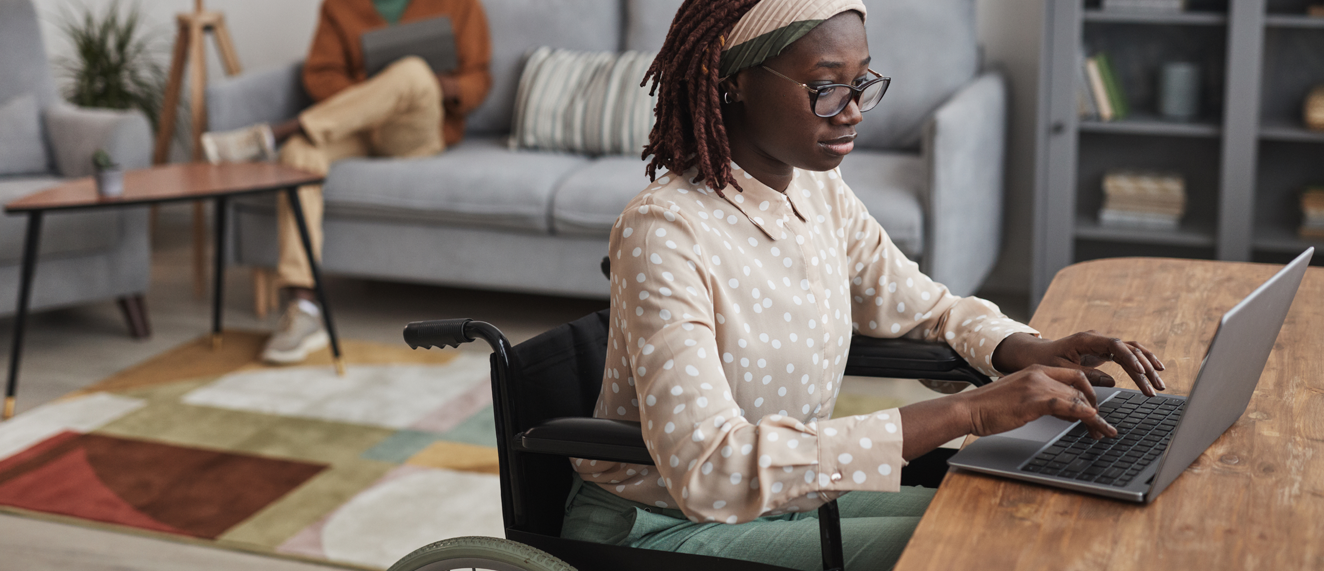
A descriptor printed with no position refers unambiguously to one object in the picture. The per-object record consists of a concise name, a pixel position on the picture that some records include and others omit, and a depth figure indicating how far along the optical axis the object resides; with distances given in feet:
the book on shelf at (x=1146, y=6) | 10.42
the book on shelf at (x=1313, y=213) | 10.40
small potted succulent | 9.05
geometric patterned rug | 7.14
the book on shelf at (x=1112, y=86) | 10.75
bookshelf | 10.23
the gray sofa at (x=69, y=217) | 10.41
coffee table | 8.89
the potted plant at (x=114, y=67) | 13.80
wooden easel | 12.25
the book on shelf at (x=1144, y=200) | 10.77
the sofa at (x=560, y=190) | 9.98
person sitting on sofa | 10.71
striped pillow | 11.28
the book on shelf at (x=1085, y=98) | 10.75
